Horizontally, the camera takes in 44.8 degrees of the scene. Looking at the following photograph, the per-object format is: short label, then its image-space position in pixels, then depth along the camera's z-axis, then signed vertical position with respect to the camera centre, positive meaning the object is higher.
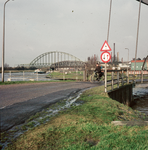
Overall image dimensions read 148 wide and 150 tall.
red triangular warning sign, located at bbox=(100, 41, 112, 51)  10.23 +1.29
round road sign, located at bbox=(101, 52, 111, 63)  10.26 +0.75
